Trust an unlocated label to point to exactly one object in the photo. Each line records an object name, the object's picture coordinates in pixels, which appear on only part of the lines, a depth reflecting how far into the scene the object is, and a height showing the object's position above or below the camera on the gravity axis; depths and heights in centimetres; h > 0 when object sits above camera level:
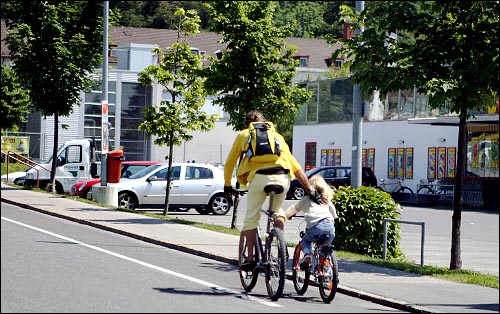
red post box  3072 -75
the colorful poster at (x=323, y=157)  5681 -51
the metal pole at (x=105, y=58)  3172 +262
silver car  3003 -133
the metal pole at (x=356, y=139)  1909 +20
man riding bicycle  1108 -35
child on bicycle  1156 -79
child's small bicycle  1127 -138
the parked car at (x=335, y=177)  4519 -124
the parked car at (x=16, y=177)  4516 -173
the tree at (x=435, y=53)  1441 +145
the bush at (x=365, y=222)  1684 -121
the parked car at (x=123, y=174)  3328 -104
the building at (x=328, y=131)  4484 +91
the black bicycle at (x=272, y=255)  1094 -118
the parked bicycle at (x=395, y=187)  4812 -176
